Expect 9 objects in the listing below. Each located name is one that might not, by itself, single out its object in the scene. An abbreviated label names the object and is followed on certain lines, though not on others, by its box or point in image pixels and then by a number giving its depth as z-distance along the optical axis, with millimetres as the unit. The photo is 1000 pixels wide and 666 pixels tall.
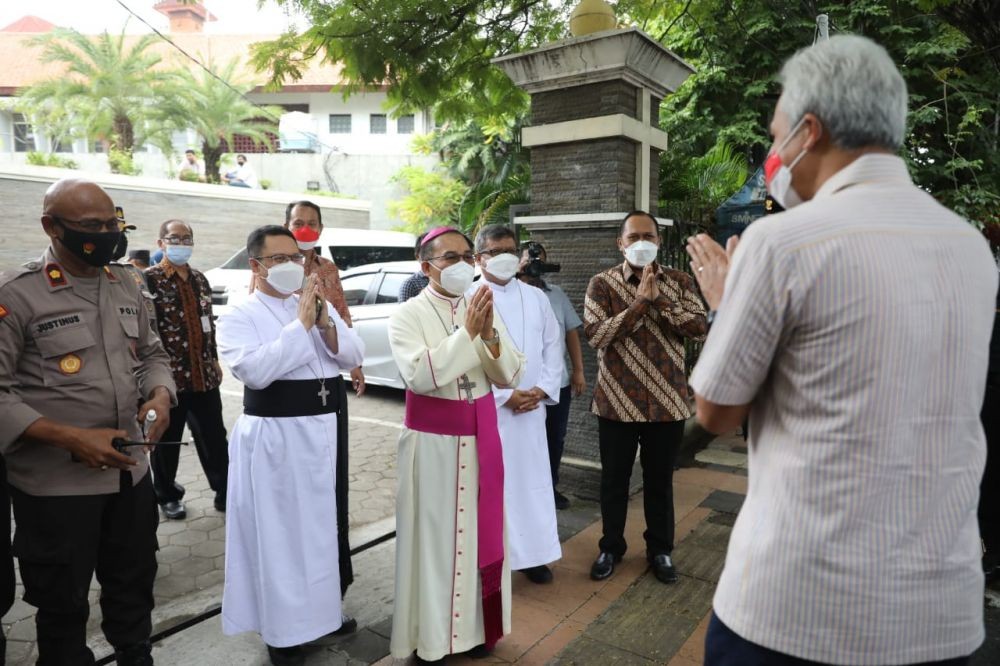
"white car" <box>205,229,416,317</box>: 12117
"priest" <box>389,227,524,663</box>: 2756
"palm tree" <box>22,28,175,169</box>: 20812
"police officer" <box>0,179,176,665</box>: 2355
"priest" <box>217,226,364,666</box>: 2879
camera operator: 4645
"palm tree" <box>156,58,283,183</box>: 22000
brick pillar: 4914
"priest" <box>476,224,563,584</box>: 3658
